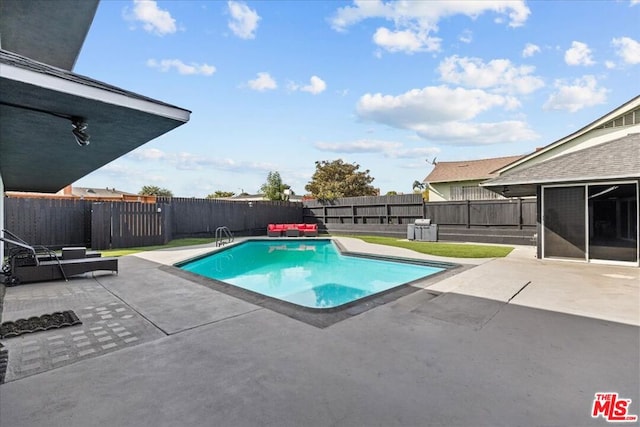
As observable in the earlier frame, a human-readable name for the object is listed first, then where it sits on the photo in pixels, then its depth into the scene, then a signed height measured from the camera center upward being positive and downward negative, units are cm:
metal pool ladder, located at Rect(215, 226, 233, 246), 1273 -115
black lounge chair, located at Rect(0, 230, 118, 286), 551 -96
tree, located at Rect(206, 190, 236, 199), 4650 +326
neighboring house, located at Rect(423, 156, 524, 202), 1824 +211
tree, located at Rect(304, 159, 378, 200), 2802 +337
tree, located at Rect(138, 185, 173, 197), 4063 +341
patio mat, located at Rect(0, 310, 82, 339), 324 -122
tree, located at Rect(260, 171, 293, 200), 2662 +243
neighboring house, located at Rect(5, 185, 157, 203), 2277 +272
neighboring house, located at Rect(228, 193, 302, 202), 4147 +266
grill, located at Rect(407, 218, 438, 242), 1333 -78
